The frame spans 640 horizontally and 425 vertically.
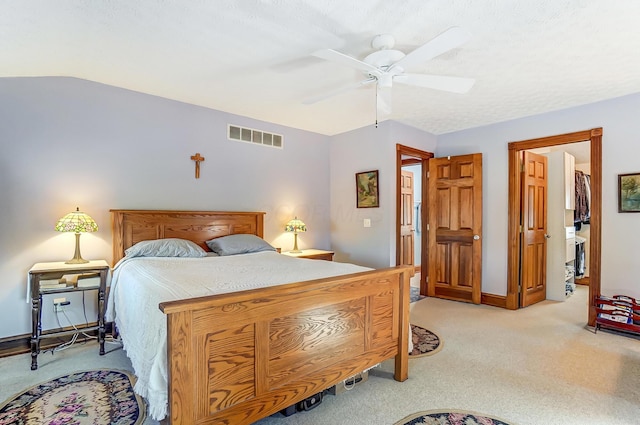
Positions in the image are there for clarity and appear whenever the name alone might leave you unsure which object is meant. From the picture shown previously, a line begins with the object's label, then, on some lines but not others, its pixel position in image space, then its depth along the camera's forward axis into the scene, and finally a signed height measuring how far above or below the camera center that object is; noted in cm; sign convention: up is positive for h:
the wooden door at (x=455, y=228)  438 -22
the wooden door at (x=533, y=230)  423 -24
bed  137 -67
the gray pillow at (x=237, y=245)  354 -39
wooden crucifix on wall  377 +60
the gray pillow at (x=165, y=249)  302 -38
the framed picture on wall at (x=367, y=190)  441 +31
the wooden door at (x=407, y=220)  605 -16
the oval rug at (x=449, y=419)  185 -122
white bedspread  147 -48
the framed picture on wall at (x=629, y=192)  323 +22
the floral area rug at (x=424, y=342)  279 -123
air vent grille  413 +101
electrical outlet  299 -90
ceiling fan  197 +100
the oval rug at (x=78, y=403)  187 -124
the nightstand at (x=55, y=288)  252 -65
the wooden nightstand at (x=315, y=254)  428 -59
